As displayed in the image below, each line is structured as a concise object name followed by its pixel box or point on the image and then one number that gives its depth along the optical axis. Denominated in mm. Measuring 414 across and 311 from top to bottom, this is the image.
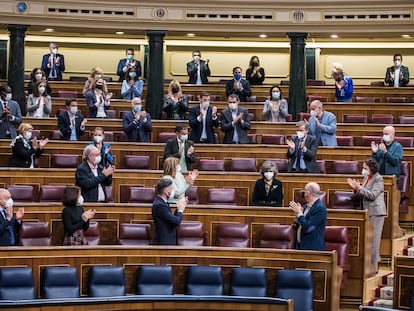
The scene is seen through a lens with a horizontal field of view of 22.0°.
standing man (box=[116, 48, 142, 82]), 17733
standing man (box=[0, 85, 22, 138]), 14422
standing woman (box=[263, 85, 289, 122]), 15719
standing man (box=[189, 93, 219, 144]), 14109
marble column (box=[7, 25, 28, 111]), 17219
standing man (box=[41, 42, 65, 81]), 18609
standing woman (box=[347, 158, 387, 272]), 11320
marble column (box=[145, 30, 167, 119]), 17594
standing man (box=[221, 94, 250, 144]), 14133
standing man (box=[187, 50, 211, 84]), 18438
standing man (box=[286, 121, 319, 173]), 12641
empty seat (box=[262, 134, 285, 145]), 14766
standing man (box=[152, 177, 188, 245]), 10234
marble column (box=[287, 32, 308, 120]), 17469
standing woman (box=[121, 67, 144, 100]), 16906
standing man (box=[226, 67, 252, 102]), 16719
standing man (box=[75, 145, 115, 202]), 11508
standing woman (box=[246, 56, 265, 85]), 18250
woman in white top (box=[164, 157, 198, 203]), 11156
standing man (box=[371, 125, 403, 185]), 12562
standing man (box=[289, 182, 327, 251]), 10102
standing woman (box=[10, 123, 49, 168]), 12931
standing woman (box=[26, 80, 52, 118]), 15836
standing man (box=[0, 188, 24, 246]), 10109
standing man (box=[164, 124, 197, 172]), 12922
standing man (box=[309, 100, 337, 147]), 13508
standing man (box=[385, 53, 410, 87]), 17953
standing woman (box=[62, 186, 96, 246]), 10312
